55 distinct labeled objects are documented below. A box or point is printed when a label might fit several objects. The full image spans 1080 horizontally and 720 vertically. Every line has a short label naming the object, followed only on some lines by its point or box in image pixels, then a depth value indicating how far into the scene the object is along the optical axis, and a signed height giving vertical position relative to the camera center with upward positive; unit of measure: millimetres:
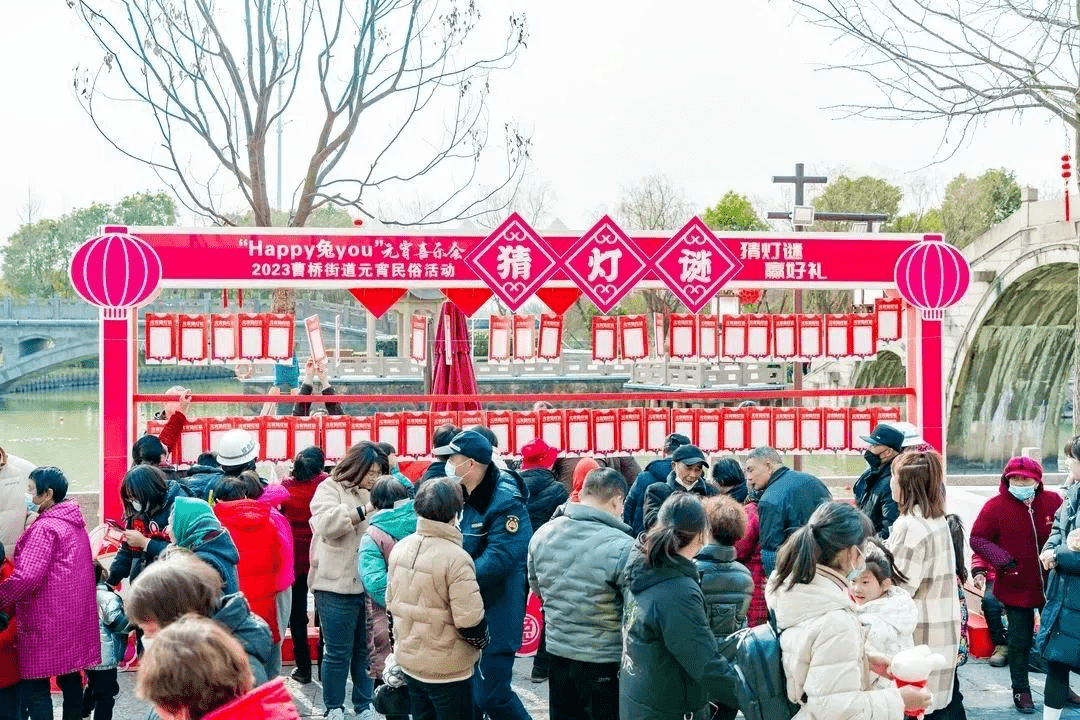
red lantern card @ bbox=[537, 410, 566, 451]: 7496 -481
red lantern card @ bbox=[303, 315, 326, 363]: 7637 +151
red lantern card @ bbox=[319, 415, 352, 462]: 7246 -487
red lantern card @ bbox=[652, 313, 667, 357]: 8148 +163
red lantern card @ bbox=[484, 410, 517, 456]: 7383 -472
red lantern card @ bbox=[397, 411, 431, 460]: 7238 -497
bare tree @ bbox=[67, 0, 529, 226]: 13469 +3545
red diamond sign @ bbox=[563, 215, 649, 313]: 7117 +628
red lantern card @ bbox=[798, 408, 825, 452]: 7742 -527
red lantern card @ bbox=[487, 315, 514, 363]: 7789 +165
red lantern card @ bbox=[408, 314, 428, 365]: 8172 +167
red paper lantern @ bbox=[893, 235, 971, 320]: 7352 +539
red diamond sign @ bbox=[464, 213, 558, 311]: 7078 +648
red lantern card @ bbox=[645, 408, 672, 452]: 7598 -491
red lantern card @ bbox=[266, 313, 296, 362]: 7324 +174
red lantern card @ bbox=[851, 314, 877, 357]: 7836 +138
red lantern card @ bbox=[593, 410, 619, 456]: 7562 -525
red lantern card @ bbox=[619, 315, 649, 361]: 7891 +151
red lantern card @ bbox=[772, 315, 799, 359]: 7895 +121
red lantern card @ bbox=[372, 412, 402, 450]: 7242 -470
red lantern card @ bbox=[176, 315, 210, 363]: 7266 +170
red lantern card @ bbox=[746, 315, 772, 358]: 7875 +137
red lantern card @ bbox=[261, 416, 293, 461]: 7188 -507
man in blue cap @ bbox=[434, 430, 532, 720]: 3951 -681
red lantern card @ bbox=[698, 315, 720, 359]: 7887 +148
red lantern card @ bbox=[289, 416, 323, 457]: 7230 -485
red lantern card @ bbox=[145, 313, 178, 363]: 7234 +159
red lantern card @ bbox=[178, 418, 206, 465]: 6980 -515
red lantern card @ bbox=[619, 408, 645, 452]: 7613 -502
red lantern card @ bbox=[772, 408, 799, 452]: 7777 -528
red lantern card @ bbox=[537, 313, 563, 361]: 7703 +140
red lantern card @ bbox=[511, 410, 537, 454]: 7426 -472
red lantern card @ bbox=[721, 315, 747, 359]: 7871 +123
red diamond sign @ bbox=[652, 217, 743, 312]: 7207 +618
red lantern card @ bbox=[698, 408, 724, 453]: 7641 -514
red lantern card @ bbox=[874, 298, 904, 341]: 7746 +278
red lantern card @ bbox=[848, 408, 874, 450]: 7711 -485
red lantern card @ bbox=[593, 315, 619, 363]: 7831 +131
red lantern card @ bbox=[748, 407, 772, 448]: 7684 -494
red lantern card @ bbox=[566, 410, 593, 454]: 7535 -522
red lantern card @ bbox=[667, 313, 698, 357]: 7810 +155
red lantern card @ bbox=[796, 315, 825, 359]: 7867 +147
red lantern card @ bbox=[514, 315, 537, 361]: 7836 +150
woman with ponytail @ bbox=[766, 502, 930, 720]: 2559 -649
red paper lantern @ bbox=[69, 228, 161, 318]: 6598 +556
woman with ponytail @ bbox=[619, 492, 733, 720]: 3111 -786
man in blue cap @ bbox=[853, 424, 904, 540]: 4742 -566
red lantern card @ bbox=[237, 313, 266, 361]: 7312 +162
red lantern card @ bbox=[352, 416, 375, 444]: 7246 -462
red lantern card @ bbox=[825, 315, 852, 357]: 7855 +153
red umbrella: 7648 +9
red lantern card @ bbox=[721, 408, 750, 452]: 7641 -515
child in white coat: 2902 -692
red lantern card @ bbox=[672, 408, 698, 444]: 7613 -457
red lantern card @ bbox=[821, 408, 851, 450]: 7719 -520
